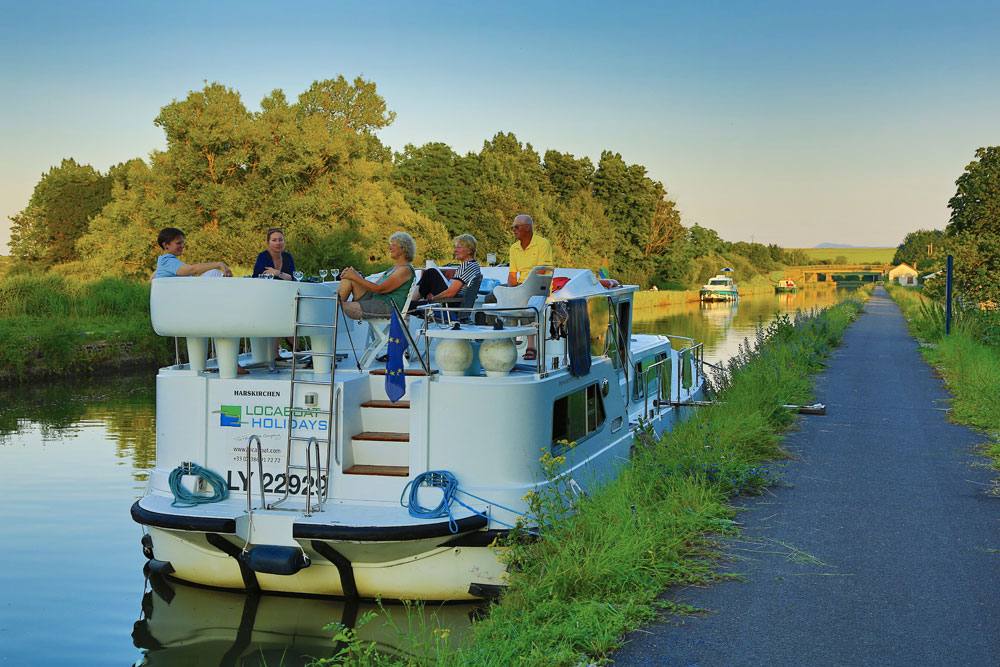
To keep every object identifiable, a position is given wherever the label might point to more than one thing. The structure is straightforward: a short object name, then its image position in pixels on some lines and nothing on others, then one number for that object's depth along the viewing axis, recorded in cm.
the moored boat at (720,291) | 7875
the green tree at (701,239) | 9638
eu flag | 734
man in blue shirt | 777
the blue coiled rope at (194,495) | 745
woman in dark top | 920
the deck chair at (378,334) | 823
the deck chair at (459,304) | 767
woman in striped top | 841
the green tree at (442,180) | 6481
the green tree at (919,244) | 17095
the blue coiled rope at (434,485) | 691
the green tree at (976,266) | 2398
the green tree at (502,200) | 6116
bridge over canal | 16750
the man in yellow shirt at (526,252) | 932
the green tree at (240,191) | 4041
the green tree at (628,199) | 8156
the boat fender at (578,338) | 813
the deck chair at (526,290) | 859
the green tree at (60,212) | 6619
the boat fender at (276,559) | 686
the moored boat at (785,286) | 11904
